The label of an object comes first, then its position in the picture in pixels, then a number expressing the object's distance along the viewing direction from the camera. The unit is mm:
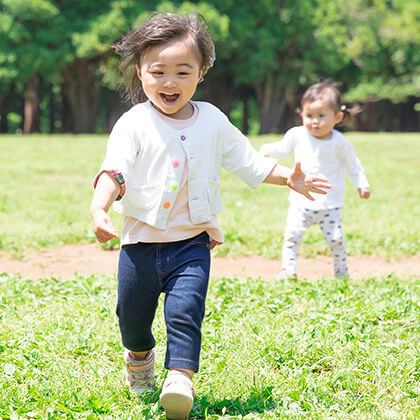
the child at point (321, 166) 5336
